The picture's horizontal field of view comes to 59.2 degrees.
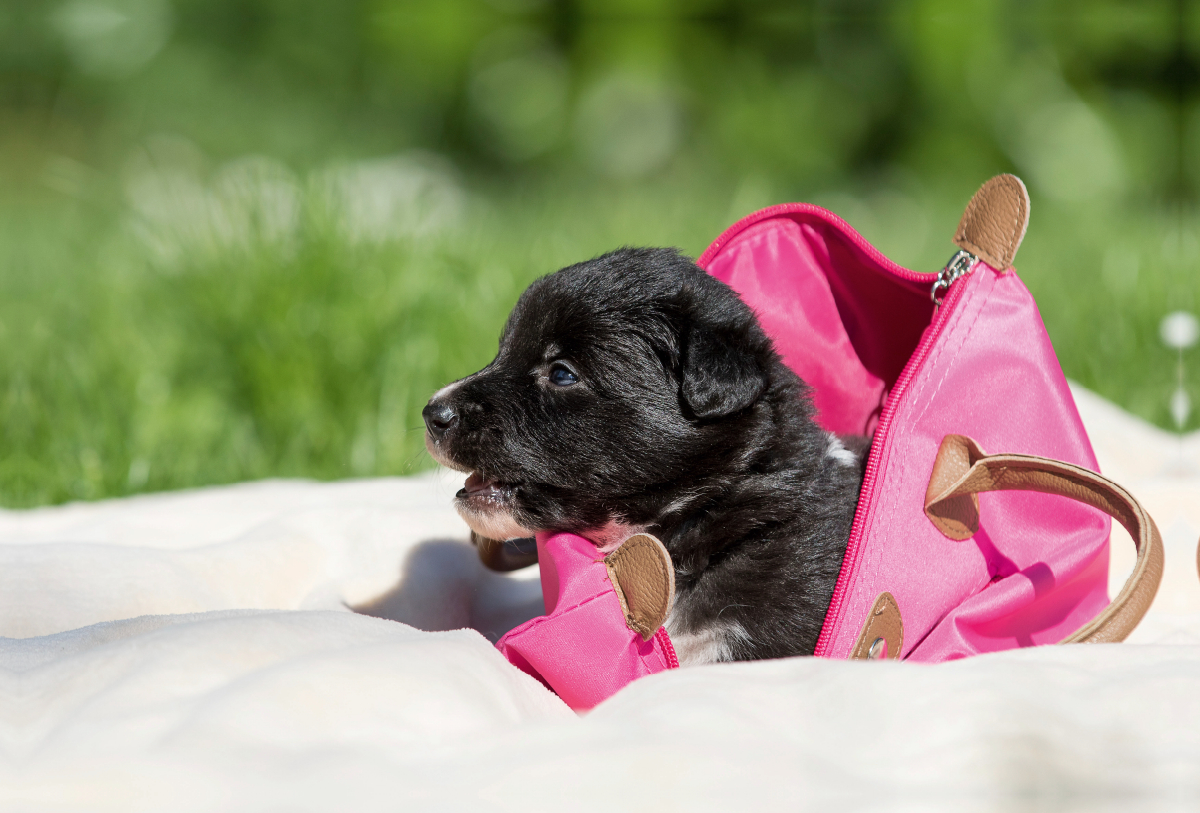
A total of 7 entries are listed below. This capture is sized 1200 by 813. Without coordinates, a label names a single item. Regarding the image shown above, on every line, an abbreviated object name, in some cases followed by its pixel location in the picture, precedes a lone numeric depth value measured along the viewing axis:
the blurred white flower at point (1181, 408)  4.26
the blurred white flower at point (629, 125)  10.73
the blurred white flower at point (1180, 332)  4.86
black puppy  2.24
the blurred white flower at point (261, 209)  4.88
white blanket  1.21
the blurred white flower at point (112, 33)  11.27
